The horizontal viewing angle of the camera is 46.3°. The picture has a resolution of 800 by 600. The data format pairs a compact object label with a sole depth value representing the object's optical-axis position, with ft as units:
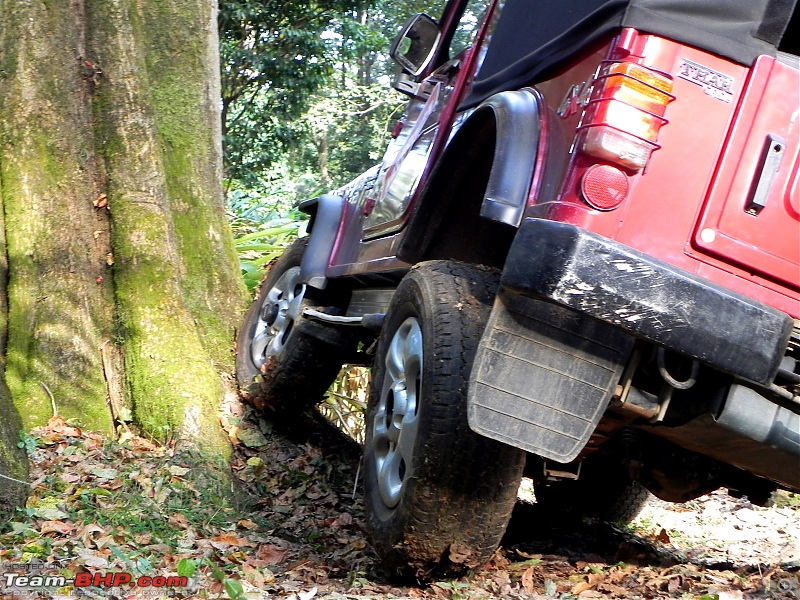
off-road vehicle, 8.00
